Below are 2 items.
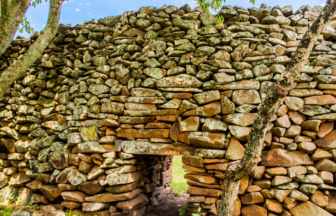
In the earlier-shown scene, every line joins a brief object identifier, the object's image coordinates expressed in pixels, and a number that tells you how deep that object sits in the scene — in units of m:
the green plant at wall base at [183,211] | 3.75
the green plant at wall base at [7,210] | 3.89
